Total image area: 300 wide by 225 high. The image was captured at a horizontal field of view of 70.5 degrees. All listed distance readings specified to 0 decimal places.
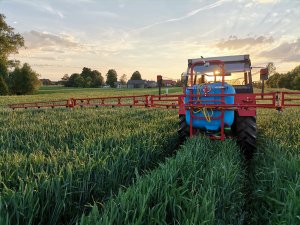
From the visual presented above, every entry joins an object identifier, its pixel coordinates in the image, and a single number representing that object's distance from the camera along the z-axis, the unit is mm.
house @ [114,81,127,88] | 100270
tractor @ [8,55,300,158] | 4743
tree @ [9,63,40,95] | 52210
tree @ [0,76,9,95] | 41993
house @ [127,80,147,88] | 90156
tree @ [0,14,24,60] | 31043
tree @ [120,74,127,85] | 111208
